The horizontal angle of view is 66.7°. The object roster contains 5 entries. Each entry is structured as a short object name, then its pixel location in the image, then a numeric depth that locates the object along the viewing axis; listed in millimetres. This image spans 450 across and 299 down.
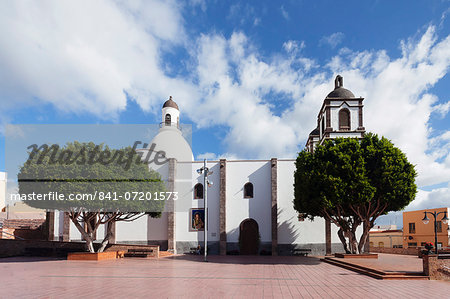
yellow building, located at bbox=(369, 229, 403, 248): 54941
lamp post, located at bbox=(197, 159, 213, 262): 23672
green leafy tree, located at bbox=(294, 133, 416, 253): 22547
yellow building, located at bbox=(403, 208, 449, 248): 44469
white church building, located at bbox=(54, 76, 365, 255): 32250
